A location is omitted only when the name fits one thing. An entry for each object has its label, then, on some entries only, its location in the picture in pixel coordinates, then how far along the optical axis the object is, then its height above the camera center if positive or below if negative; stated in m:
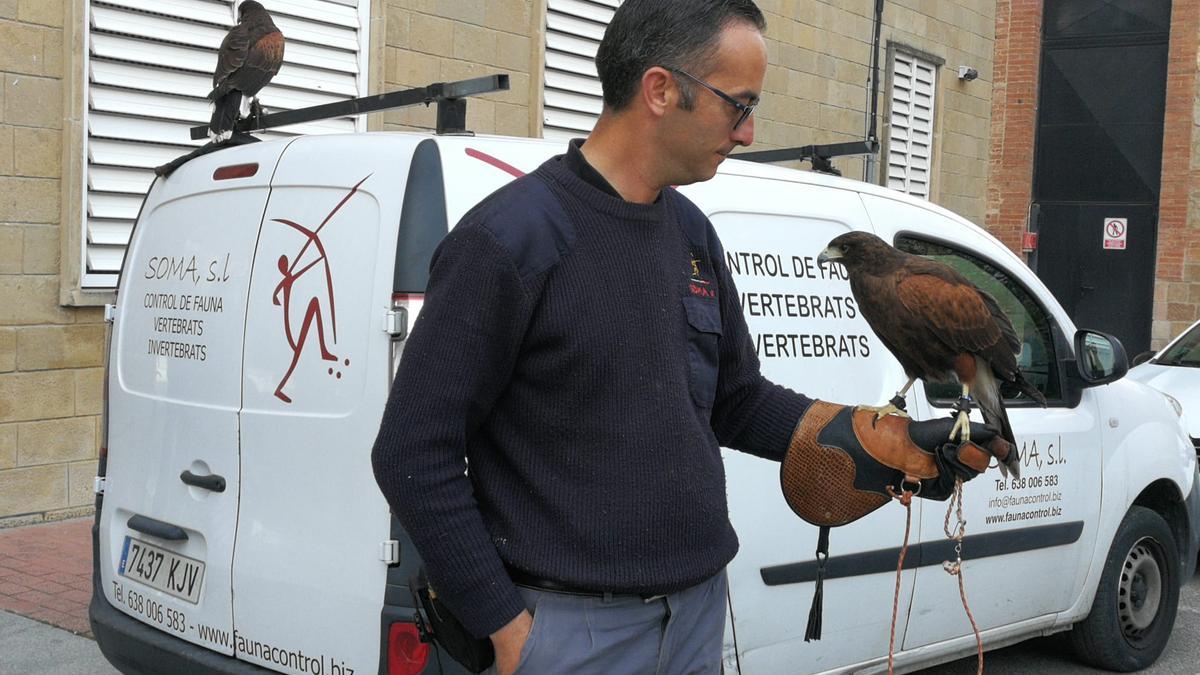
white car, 8.48 -0.45
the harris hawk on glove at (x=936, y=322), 3.14 -0.06
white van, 3.23 -0.39
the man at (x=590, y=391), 2.10 -0.18
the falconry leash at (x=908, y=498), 2.61 -0.40
